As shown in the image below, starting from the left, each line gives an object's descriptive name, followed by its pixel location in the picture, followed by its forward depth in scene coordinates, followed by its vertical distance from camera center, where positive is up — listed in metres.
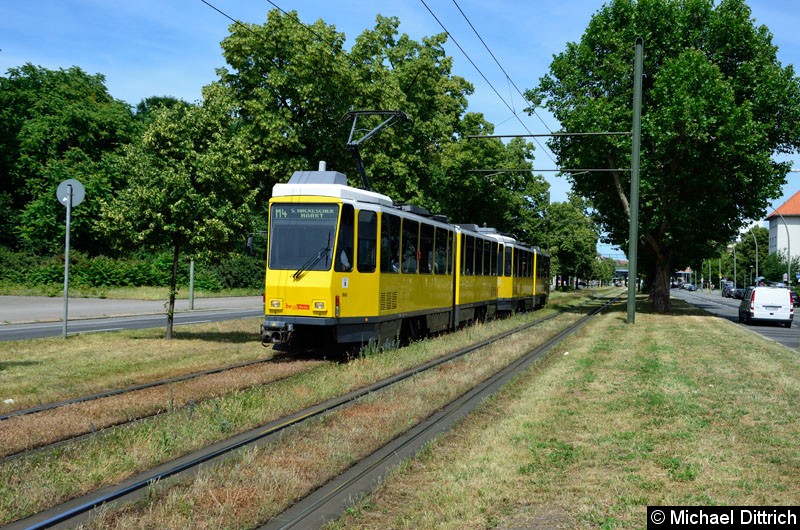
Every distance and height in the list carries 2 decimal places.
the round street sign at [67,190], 16.45 +1.77
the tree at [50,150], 43.09 +7.48
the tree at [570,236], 72.62 +4.72
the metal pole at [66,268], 16.45 +0.04
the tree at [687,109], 25.92 +6.61
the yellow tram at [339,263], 13.42 +0.29
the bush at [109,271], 39.53 +0.03
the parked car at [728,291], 83.90 -0.45
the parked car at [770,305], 30.39 -0.70
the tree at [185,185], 16.05 +1.96
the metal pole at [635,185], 23.60 +3.26
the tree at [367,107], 23.89 +6.42
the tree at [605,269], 123.51 +2.71
